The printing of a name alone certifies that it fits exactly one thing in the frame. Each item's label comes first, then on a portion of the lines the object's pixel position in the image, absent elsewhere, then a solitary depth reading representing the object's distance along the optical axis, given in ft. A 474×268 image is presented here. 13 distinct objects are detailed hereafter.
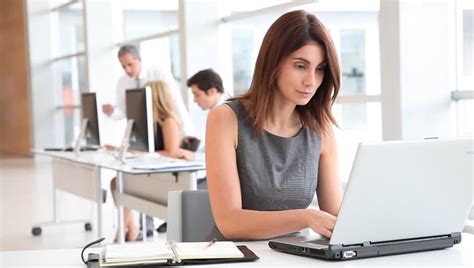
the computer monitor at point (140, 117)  16.40
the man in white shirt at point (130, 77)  21.89
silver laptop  6.03
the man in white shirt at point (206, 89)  17.31
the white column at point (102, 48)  37.06
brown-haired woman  7.48
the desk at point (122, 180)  15.14
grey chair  8.49
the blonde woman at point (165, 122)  18.16
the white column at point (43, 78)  47.44
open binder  6.06
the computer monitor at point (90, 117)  19.98
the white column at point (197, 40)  26.23
